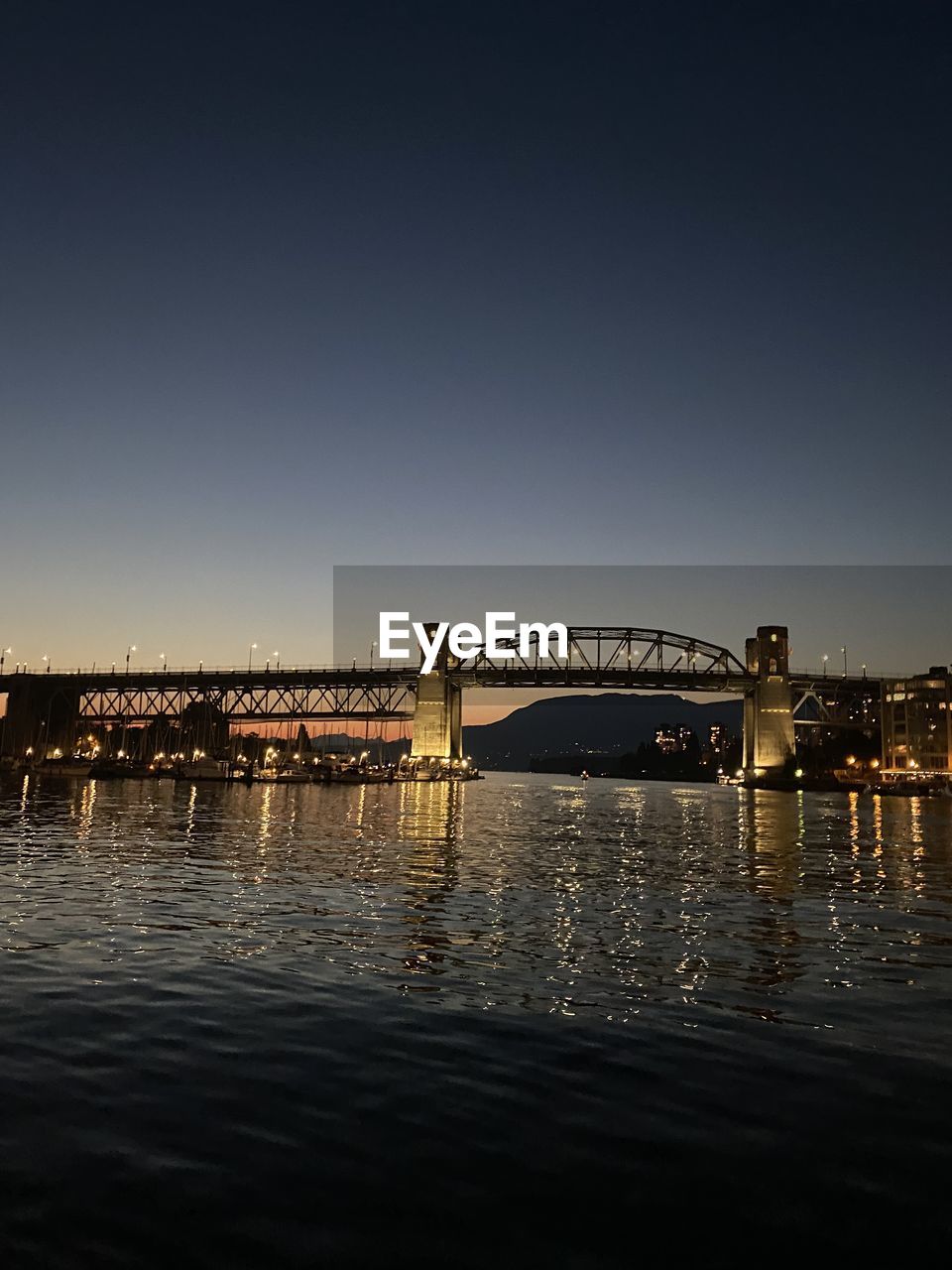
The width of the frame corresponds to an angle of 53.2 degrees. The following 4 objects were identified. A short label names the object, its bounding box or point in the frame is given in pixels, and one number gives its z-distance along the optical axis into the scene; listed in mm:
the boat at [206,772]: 144625
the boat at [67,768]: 141375
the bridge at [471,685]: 184500
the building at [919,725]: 160750
